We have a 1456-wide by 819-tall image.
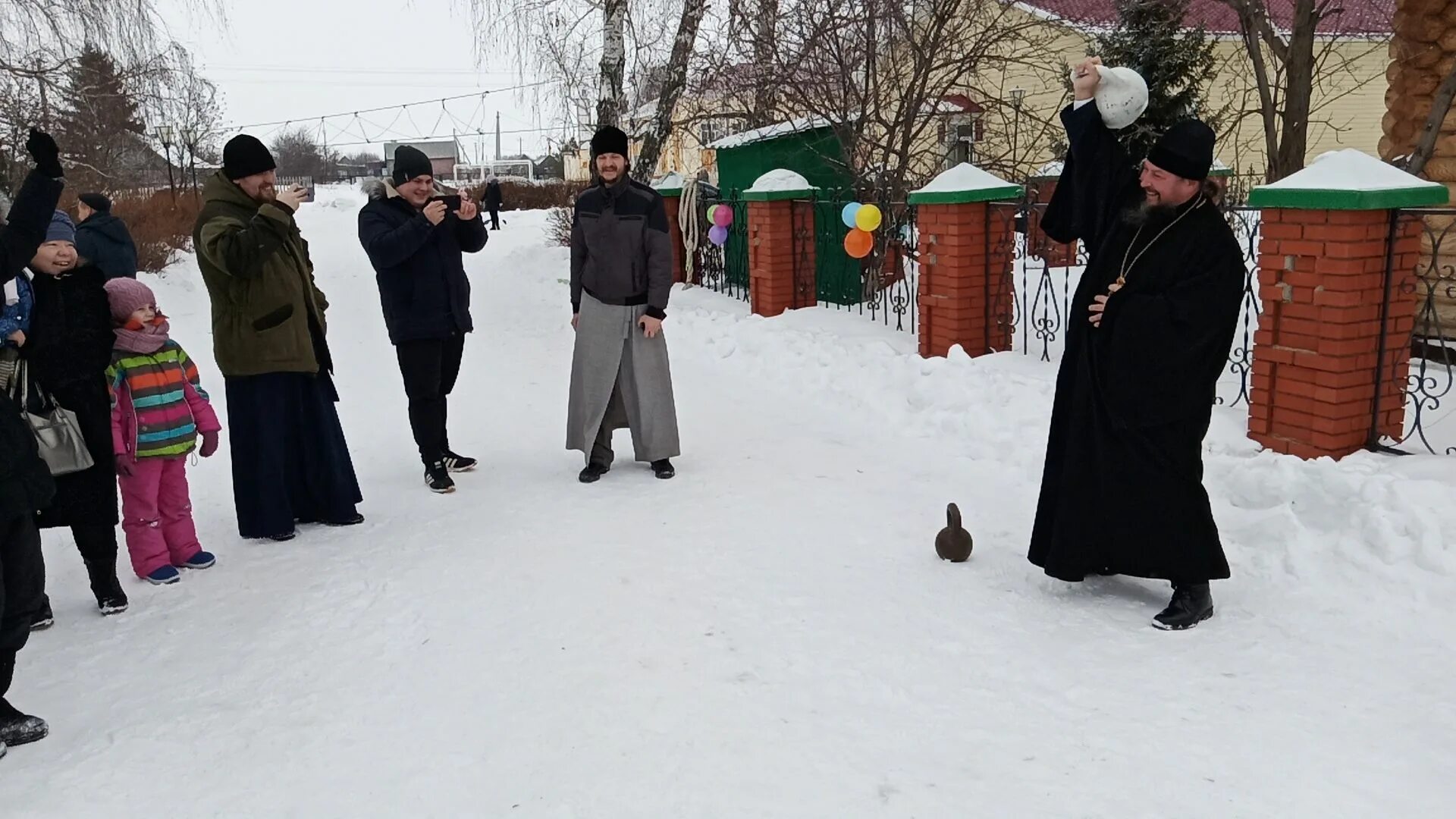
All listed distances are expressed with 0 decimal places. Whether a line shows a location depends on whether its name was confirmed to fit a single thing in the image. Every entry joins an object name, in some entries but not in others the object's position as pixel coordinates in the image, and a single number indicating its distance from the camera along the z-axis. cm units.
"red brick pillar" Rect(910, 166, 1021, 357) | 725
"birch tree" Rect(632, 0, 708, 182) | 1292
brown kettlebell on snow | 418
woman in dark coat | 370
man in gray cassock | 544
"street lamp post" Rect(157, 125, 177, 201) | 2500
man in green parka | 448
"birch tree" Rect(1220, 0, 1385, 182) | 840
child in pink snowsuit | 411
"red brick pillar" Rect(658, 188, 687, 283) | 1342
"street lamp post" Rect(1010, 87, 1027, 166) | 1080
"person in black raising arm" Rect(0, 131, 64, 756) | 296
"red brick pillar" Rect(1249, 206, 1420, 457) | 459
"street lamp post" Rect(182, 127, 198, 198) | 2886
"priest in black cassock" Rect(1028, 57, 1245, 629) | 346
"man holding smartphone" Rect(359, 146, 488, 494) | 527
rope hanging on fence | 1282
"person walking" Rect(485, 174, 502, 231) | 2714
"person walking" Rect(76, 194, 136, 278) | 794
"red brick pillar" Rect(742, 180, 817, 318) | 995
